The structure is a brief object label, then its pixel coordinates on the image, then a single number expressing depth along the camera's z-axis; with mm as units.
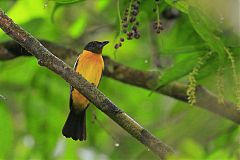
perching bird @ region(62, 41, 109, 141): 7798
